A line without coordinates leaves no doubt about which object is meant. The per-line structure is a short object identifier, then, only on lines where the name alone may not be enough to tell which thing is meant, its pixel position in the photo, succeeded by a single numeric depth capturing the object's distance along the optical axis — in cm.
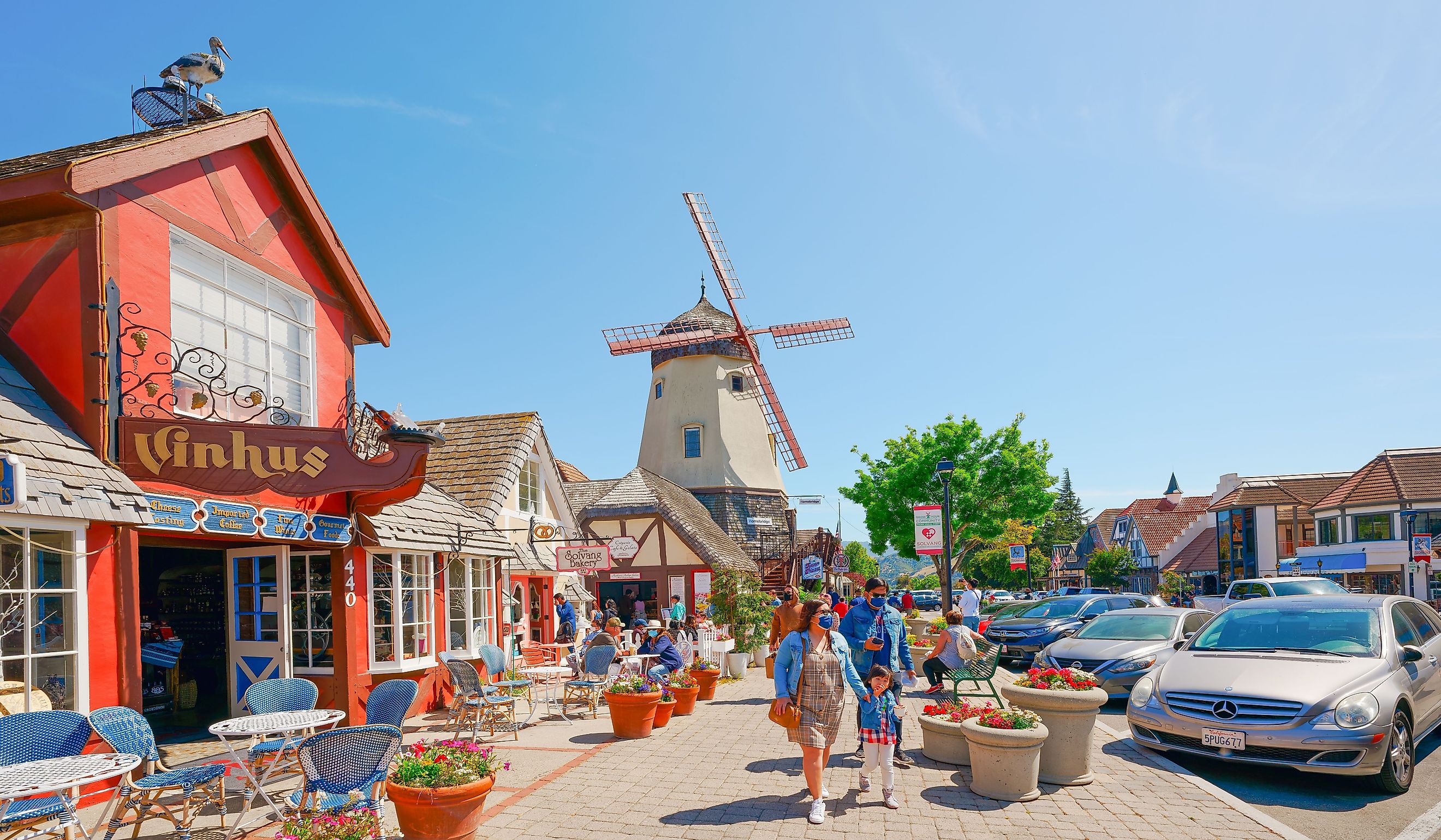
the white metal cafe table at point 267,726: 602
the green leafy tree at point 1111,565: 5394
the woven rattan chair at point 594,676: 1174
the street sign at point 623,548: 1681
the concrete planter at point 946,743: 837
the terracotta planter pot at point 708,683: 1295
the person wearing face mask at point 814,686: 664
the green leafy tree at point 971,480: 3694
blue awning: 3681
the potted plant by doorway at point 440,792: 576
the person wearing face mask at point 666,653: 1160
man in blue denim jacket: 849
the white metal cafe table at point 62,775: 480
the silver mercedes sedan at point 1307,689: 721
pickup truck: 1919
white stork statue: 1098
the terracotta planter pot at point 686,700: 1150
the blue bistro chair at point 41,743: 521
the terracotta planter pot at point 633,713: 979
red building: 661
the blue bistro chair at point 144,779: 584
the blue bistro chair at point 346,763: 575
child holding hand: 707
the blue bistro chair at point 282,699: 717
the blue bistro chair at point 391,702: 717
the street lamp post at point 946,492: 1959
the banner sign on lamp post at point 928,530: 1764
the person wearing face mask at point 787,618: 964
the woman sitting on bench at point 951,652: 948
